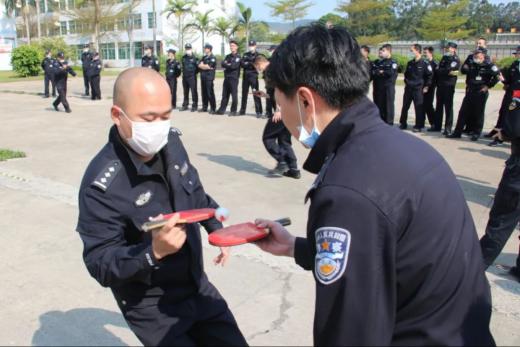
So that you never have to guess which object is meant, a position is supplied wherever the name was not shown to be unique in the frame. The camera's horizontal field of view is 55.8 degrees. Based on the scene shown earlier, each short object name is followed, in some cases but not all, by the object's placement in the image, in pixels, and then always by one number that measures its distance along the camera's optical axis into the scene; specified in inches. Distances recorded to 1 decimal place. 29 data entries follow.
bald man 74.5
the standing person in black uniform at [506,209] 152.1
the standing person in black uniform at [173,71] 590.2
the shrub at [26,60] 1168.8
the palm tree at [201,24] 1909.7
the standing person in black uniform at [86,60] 666.2
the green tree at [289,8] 1936.5
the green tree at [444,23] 1831.9
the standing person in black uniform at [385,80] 434.6
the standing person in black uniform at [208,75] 548.4
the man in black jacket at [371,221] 44.4
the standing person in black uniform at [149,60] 608.3
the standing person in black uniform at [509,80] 314.0
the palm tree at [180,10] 1828.2
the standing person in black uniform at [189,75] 567.2
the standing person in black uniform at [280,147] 268.5
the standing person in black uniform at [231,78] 522.9
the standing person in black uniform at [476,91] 379.2
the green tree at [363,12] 1873.8
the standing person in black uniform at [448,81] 404.2
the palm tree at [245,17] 1979.6
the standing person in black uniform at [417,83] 419.0
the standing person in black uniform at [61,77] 550.9
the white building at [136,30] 2048.5
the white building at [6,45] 1529.3
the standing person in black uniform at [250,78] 504.1
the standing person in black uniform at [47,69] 655.0
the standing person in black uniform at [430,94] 427.9
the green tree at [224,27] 1909.4
